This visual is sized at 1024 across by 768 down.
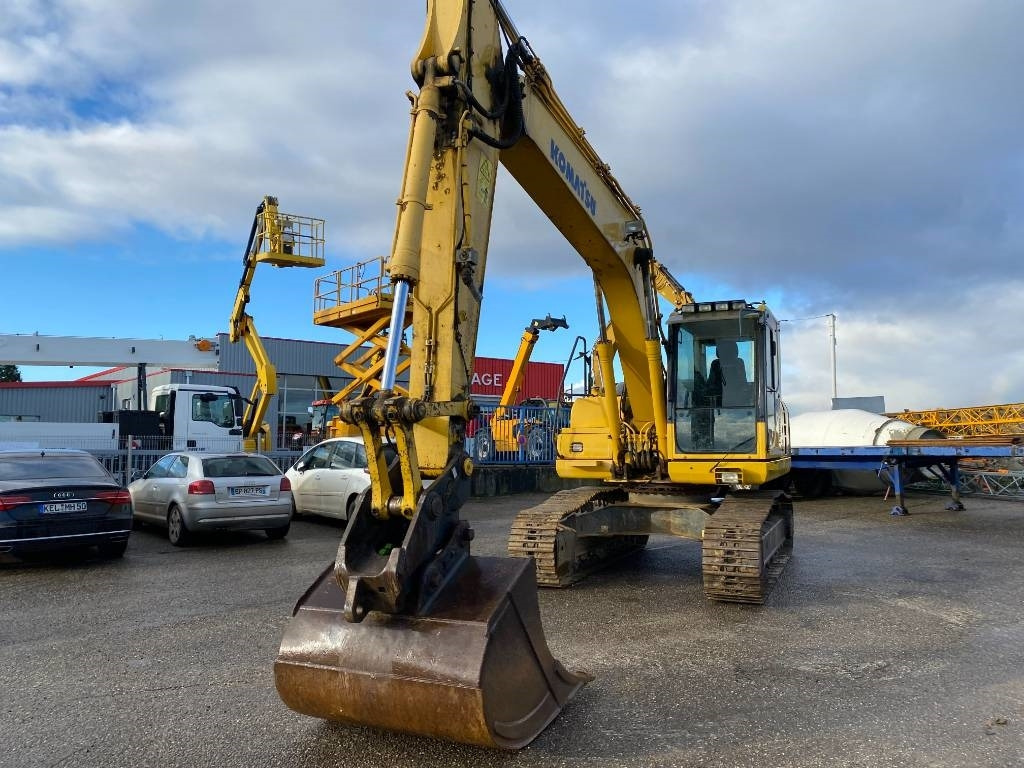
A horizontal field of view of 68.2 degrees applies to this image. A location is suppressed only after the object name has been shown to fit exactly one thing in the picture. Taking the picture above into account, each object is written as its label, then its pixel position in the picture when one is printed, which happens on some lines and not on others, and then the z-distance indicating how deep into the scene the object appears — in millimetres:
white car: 12562
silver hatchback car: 10992
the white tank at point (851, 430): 17812
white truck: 18938
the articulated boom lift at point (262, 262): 19375
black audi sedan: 8773
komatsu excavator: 3820
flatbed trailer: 14367
